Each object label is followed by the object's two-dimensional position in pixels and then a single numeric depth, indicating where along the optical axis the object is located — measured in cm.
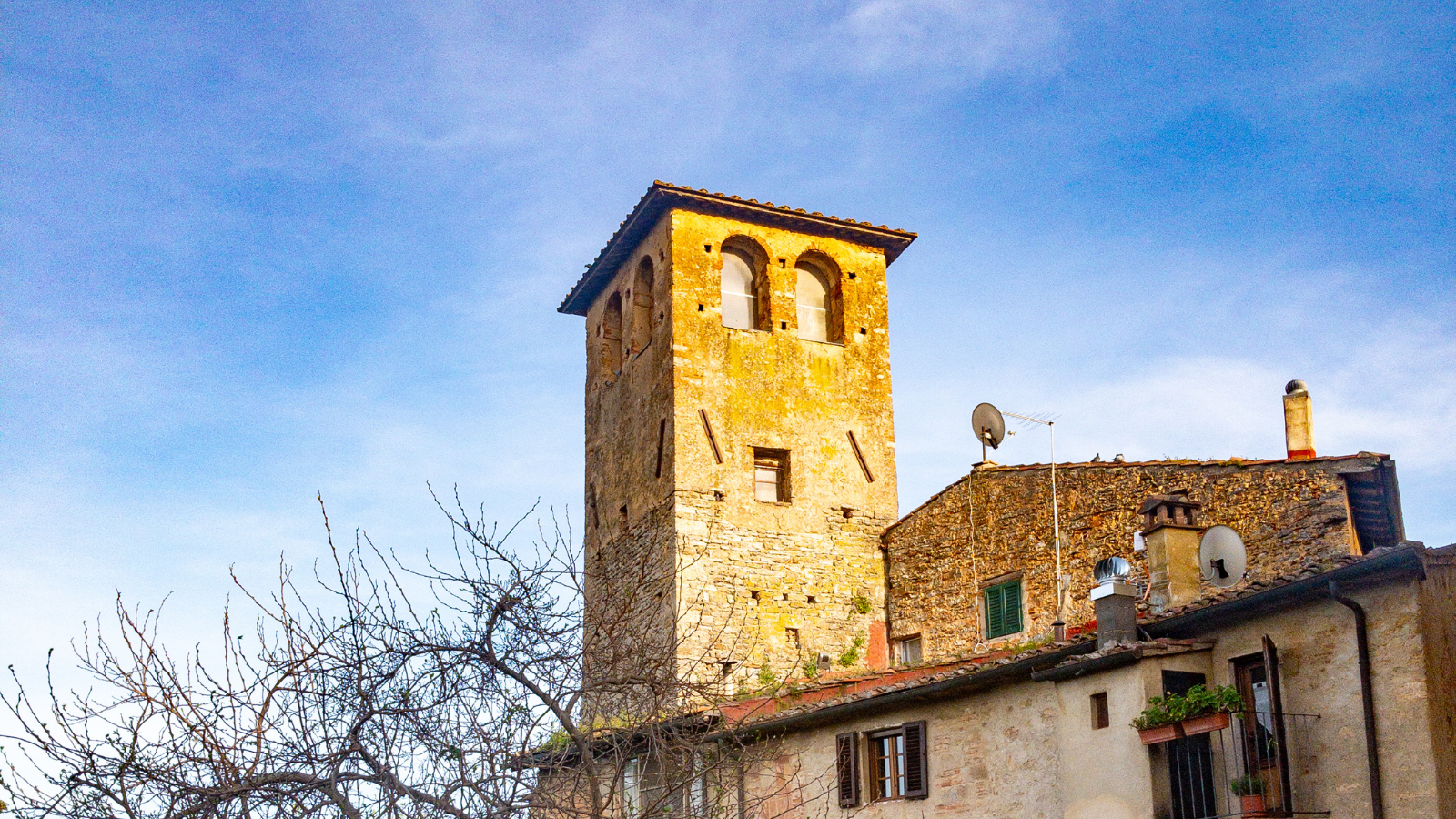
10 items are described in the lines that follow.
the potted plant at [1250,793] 1147
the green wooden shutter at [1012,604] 2063
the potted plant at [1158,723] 1184
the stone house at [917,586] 1134
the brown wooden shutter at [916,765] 1485
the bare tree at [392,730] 954
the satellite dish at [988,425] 2253
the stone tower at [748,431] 2261
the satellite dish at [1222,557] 1439
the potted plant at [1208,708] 1160
